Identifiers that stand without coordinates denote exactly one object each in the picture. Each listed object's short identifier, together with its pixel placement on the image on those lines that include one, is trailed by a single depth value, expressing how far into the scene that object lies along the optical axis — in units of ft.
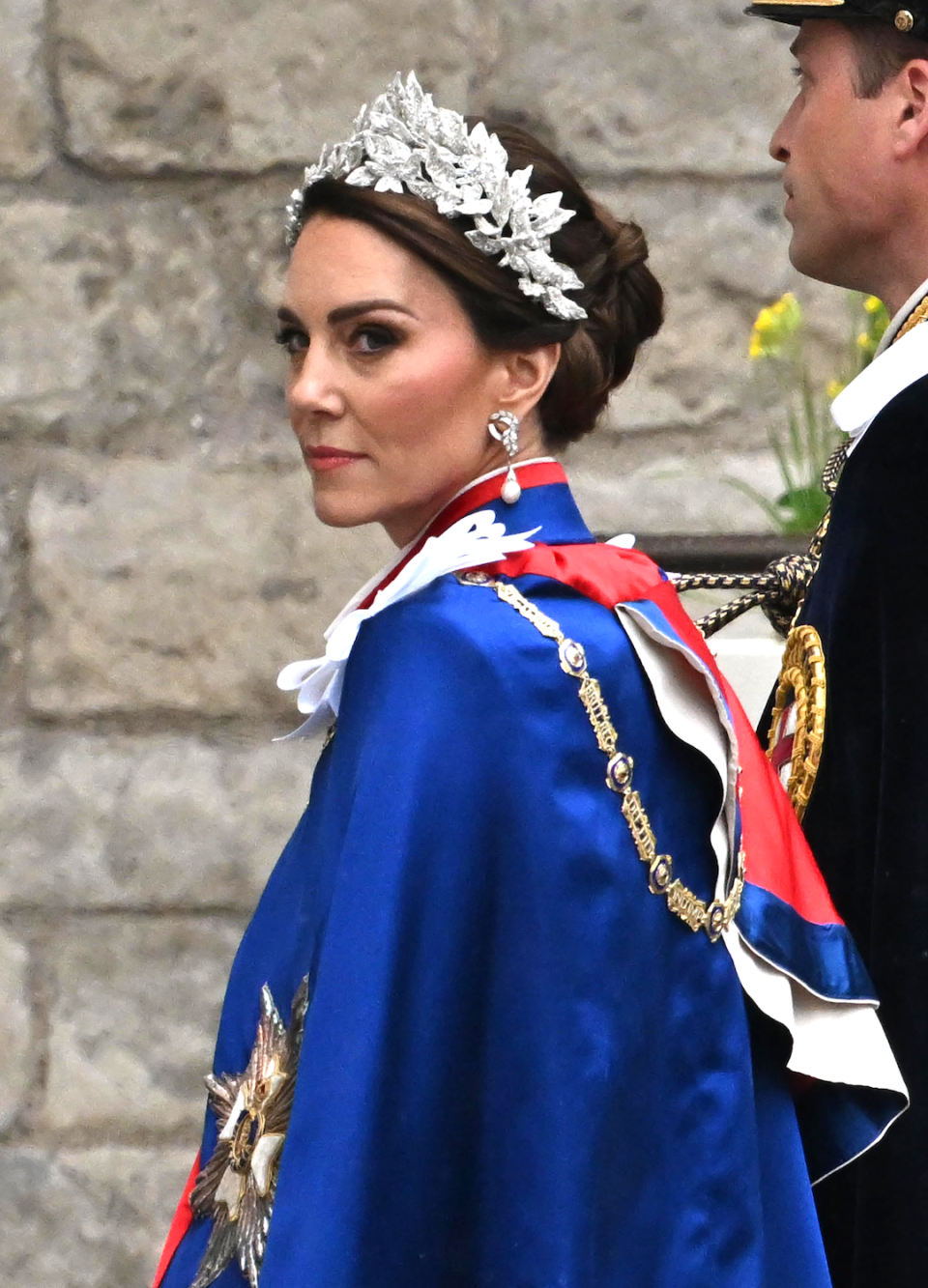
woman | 42.39
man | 42.95
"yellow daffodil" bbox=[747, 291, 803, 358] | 44.64
